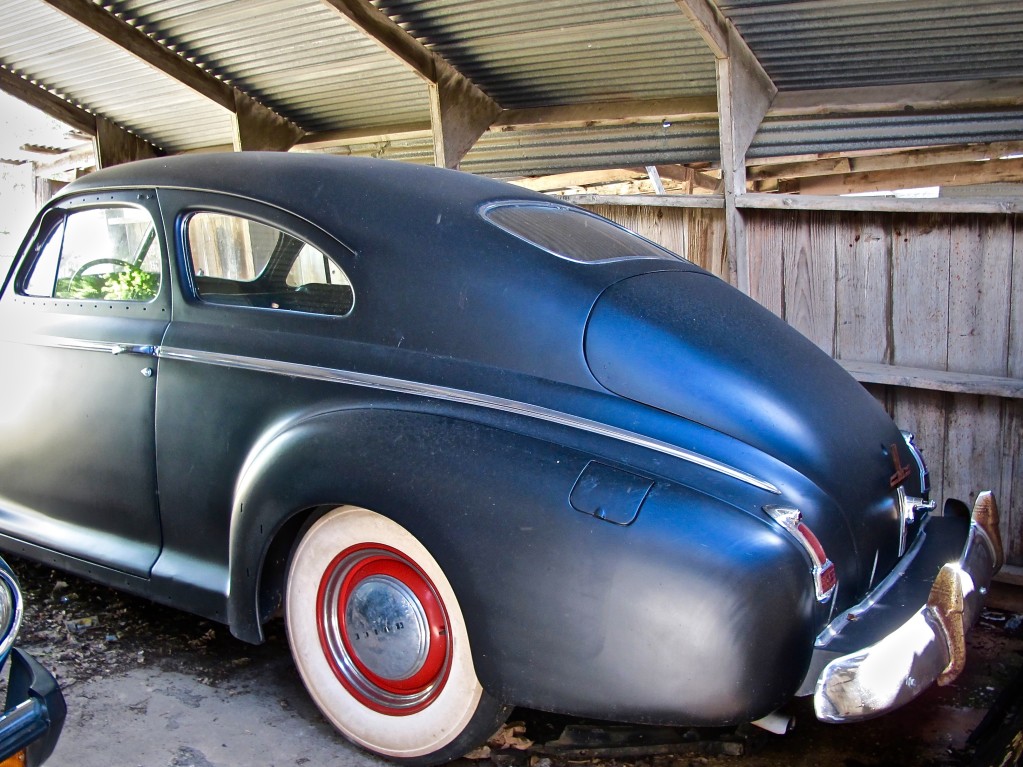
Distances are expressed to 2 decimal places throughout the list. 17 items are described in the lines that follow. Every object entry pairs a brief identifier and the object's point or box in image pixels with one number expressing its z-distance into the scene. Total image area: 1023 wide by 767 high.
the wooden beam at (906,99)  4.45
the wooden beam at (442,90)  5.44
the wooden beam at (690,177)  8.51
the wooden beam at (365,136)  7.00
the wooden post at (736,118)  4.66
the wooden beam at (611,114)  5.60
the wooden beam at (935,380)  4.01
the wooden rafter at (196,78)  6.27
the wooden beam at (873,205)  4.05
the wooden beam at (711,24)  4.25
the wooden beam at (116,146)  8.33
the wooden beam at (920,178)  7.33
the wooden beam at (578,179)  8.34
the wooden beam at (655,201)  4.92
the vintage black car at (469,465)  2.25
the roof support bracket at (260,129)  7.20
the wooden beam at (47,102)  7.77
